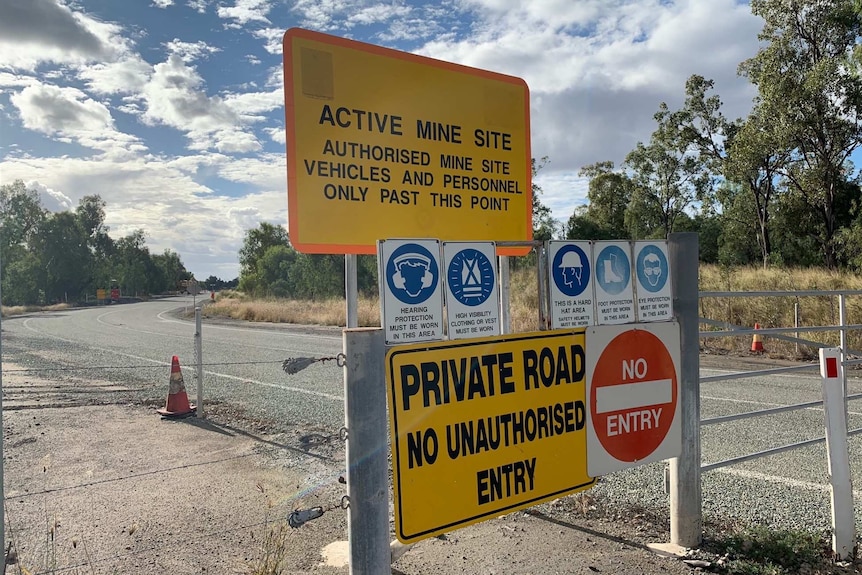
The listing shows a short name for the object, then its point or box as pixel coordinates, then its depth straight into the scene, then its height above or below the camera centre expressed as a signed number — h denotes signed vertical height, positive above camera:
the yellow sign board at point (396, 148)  2.87 +0.78
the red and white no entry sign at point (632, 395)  3.16 -0.67
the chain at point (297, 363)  2.42 -0.32
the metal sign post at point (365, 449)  2.35 -0.67
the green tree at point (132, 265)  99.75 +5.15
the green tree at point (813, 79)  19.34 +6.74
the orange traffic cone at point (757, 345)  12.39 -1.51
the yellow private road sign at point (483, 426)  2.53 -0.70
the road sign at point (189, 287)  8.69 +0.07
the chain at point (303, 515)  2.35 -0.95
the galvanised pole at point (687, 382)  3.34 -0.62
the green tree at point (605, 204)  41.16 +5.62
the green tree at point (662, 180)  31.39 +6.04
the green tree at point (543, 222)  29.88 +3.90
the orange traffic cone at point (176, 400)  7.25 -1.40
